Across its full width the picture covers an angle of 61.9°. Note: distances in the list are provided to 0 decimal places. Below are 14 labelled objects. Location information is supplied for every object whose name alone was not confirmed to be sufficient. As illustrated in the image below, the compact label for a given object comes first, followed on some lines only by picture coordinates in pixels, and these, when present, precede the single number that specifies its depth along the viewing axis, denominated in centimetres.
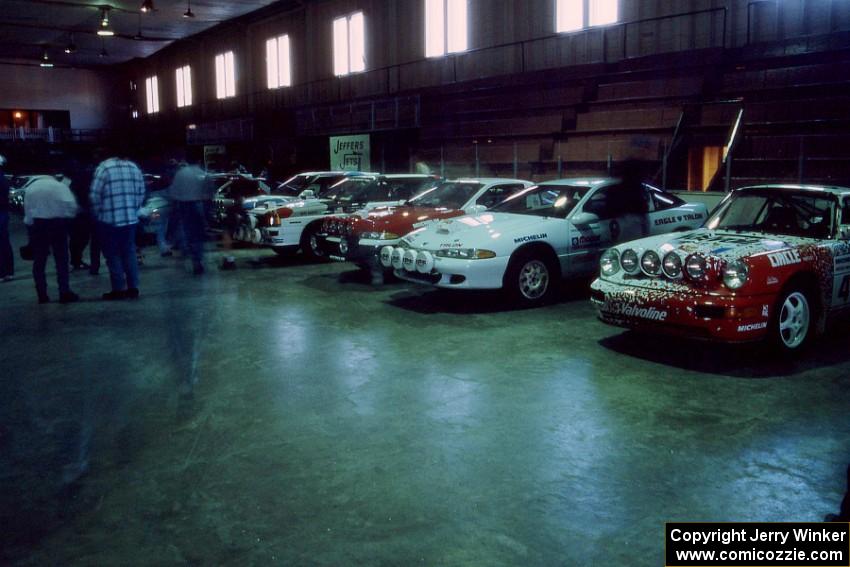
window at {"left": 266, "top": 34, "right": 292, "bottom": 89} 3139
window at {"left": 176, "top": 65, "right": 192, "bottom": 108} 4031
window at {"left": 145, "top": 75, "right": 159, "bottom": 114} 4453
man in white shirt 876
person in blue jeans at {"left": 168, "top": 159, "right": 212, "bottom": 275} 1108
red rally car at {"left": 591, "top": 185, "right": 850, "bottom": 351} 580
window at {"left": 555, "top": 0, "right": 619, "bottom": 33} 1817
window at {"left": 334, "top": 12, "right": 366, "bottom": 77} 2688
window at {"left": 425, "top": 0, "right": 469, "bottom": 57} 2236
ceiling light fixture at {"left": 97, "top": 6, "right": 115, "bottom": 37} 2369
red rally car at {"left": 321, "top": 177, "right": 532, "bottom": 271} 1012
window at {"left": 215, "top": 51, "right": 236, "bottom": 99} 3562
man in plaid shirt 873
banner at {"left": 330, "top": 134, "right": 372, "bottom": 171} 2359
